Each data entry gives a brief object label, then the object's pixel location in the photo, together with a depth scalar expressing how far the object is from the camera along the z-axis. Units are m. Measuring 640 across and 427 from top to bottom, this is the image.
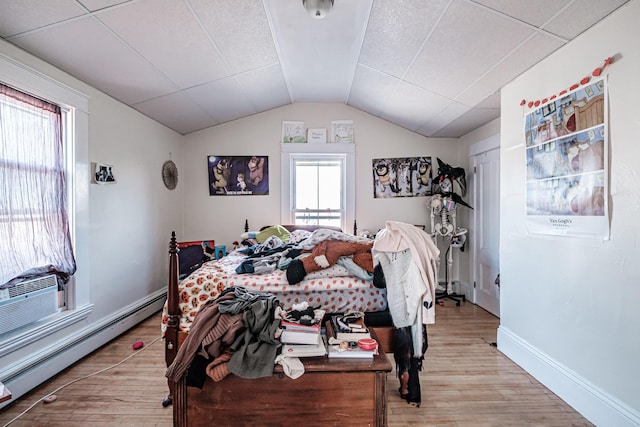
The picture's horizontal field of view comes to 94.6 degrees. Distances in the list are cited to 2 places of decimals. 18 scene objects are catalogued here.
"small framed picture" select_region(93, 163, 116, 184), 2.62
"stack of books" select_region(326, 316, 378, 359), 1.47
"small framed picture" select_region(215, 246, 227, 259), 3.89
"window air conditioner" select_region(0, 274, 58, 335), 1.84
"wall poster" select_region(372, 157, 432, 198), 4.24
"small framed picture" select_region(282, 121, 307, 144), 4.21
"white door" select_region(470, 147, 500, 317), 3.39
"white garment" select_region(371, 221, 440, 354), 1.79
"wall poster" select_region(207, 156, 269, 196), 4.21
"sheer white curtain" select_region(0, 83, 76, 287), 1.90
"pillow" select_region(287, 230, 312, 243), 3.41
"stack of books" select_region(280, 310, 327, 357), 1.44
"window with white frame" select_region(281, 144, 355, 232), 4.27
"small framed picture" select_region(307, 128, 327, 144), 4.22
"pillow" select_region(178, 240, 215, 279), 3.40
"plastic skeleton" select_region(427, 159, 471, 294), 3.88
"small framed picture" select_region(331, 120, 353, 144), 4.23
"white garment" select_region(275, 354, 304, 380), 1.36
